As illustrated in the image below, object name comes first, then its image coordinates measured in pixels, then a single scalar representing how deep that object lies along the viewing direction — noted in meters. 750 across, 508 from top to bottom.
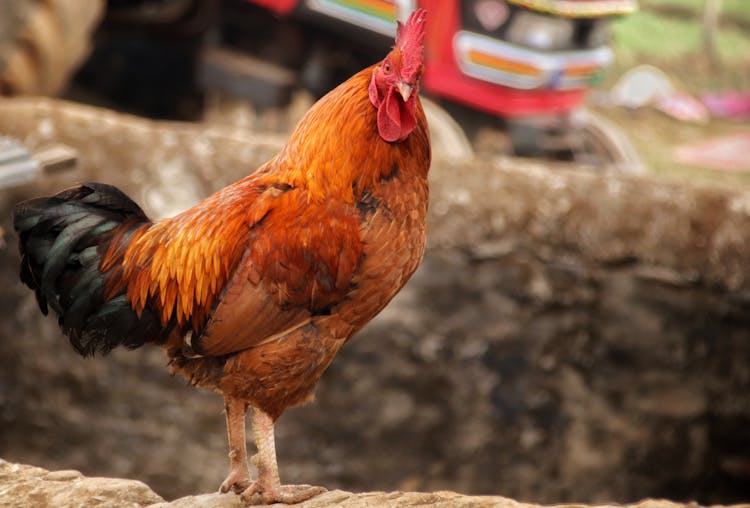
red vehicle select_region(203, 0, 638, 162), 11.41
